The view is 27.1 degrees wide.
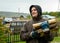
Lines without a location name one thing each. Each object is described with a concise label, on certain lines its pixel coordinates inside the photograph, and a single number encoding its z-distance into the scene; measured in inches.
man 79.3
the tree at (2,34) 162.4
